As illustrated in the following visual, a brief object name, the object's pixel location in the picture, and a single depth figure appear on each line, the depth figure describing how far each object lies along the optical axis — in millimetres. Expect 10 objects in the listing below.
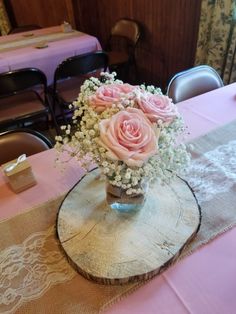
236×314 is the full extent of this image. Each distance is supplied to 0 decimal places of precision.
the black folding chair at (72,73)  1981
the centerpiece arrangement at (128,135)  516
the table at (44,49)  2055
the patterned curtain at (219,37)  1951
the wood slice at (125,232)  592
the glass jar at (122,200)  637
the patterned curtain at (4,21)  3867
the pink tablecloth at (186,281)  546
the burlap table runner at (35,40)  2289
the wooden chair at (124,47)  2750
